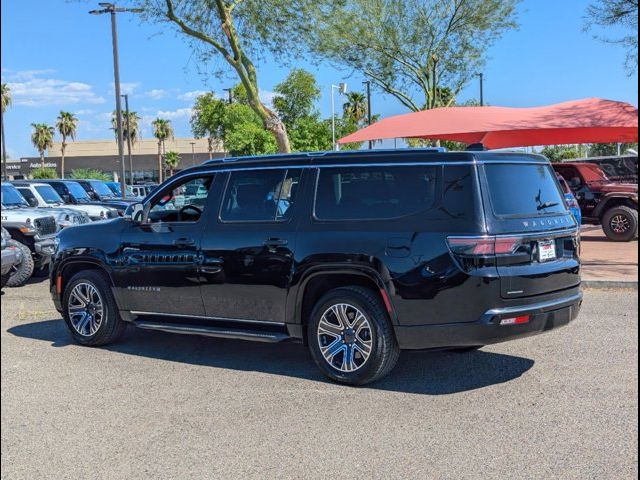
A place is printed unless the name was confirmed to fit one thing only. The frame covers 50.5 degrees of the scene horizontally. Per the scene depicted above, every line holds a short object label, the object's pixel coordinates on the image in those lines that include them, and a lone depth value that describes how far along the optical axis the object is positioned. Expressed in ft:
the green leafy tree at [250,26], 54.90
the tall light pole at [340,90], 93.92
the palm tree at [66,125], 241.55
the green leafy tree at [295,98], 124.57
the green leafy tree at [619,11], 46.06
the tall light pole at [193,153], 241.29
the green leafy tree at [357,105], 207.72
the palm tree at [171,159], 236.02
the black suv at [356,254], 16.70
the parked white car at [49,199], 54.34
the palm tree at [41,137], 239.71
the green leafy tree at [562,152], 160.12
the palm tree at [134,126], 255.29
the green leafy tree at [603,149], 154.43
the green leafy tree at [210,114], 155.43
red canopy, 40.91
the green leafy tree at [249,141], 108.99
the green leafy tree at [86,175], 175.94
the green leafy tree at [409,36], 68.18
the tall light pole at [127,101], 122.33
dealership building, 239.09
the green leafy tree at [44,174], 182.85
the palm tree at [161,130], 246.47
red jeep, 52.65
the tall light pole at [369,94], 59.73
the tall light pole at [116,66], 74.18
